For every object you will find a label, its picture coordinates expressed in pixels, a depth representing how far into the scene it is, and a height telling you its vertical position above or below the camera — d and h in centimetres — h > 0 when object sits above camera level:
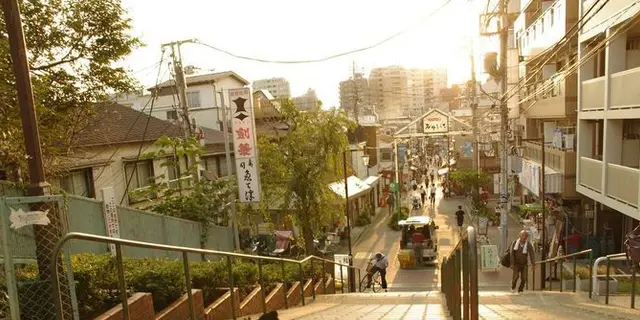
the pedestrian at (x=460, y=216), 2471 -559
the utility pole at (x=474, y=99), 2712 +119
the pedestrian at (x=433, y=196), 3276 -574
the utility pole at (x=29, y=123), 470 +28
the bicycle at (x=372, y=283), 1617 -615
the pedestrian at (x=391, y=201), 3203 -584
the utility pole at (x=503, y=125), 1759 -41
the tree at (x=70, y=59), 811 +173
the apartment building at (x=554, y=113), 1714 +1
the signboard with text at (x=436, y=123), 2728 -15
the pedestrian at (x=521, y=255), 1152 -378
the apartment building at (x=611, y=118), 1176 -27
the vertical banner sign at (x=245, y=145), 1256 -35
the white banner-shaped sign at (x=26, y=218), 398 -66
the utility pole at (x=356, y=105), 3708 +189
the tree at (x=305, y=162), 1639 -126
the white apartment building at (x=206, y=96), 2758 +254
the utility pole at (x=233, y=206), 1393 -235
